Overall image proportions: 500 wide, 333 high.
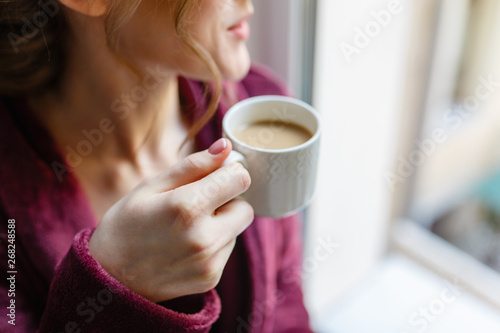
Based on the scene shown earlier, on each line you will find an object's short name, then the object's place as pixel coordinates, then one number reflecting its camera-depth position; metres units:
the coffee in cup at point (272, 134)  0.61
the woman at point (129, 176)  0.52
